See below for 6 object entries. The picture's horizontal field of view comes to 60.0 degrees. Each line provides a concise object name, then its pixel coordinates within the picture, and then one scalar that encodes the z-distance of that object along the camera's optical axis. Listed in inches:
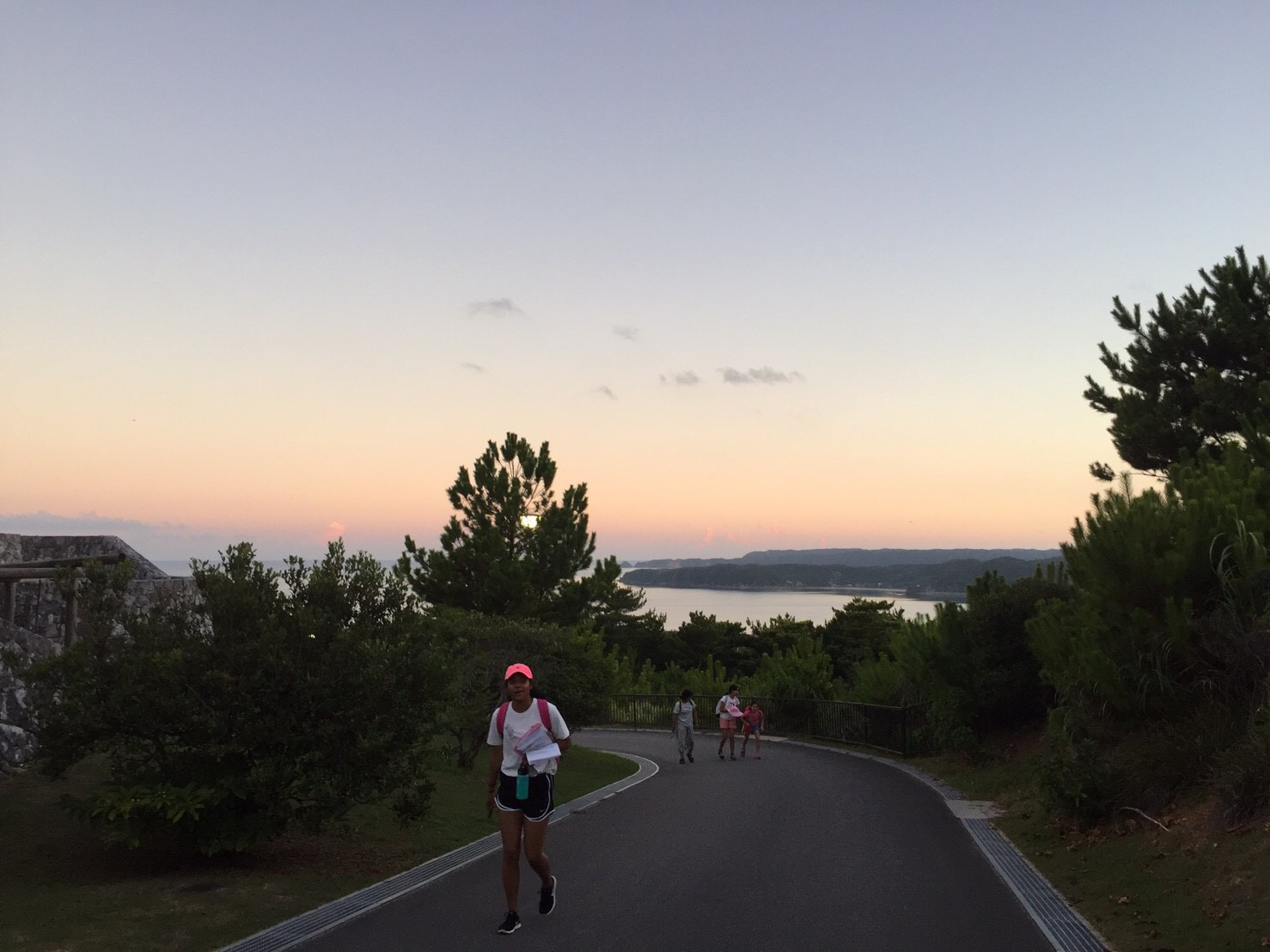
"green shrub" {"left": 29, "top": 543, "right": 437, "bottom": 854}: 377.1
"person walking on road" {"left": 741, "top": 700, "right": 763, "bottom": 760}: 998.0
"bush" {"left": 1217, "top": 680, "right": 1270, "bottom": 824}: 361.4
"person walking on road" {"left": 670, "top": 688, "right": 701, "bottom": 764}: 941.2
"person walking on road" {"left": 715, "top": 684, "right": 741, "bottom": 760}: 989.2
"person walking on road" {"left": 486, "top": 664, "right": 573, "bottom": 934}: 312.1
